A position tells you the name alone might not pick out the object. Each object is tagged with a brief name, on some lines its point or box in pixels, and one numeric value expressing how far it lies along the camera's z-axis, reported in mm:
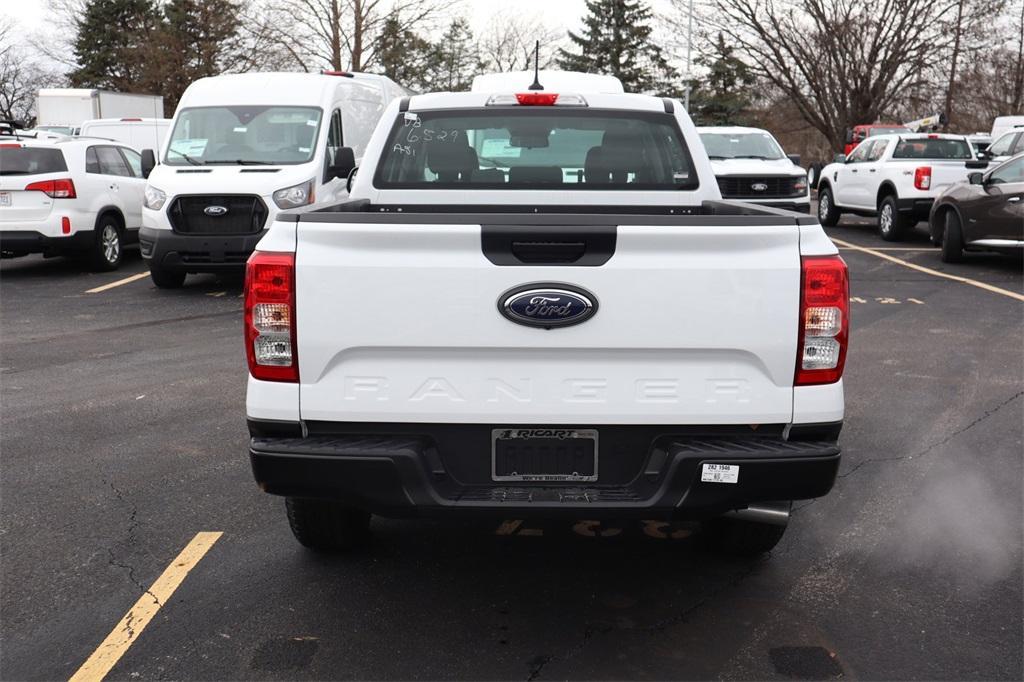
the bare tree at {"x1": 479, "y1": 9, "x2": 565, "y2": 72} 58750
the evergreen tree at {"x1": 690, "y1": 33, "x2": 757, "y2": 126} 57188
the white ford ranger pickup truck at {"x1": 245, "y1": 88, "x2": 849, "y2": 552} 3098
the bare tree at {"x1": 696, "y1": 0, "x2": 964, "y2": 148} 40844
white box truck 32406
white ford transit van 11273
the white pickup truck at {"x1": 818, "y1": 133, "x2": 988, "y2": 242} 16203
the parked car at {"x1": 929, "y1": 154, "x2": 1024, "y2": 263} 12477
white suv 12500
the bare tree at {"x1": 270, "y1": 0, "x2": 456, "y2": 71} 34344
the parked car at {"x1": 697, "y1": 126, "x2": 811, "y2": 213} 15969
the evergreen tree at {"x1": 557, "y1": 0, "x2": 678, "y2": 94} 61866
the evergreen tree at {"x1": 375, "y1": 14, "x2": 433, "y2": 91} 35050
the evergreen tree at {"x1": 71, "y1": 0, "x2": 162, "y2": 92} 56219
